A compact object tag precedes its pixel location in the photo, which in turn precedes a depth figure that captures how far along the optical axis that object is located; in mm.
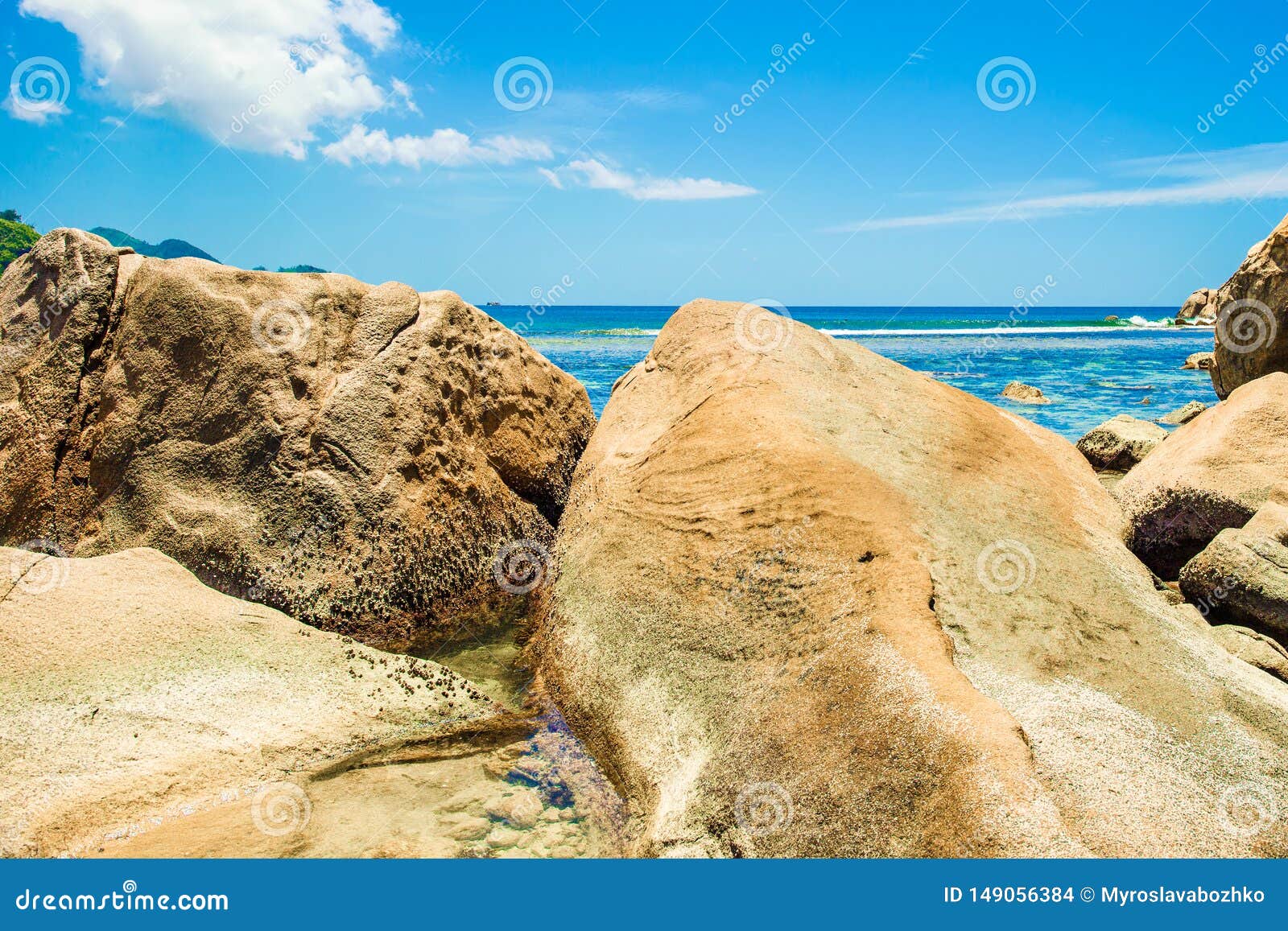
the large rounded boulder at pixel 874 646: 3896
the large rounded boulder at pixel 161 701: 4762
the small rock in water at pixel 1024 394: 24266
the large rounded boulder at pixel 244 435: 7352
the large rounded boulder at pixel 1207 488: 7363
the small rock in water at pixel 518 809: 5141
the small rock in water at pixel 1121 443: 11273
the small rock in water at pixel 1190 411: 15070
